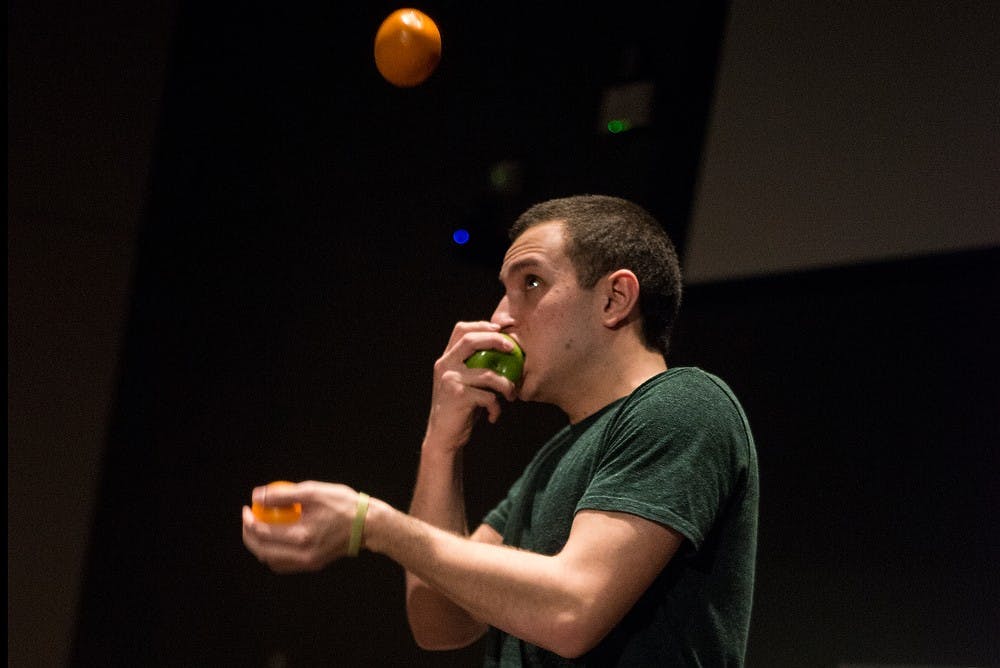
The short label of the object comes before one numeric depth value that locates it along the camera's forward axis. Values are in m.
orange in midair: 4.11
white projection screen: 4.16
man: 2.57
